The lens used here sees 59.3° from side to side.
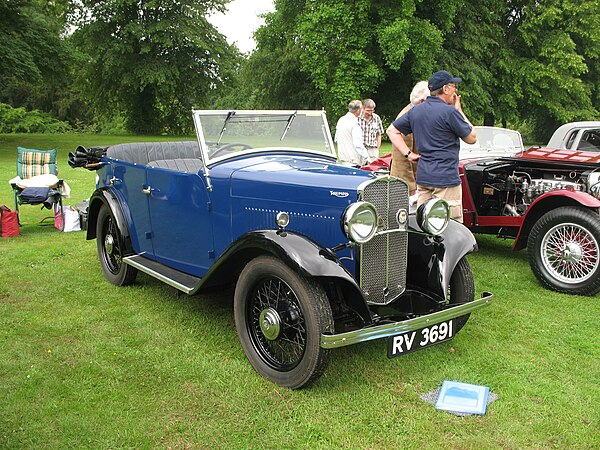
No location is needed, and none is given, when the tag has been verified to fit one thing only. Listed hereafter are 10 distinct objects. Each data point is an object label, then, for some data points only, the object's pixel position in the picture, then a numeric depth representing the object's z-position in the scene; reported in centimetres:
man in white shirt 755
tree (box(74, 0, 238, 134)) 2895
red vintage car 506
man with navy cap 465
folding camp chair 728
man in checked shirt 815
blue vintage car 315
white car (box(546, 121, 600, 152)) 721
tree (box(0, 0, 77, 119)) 2184
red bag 714
